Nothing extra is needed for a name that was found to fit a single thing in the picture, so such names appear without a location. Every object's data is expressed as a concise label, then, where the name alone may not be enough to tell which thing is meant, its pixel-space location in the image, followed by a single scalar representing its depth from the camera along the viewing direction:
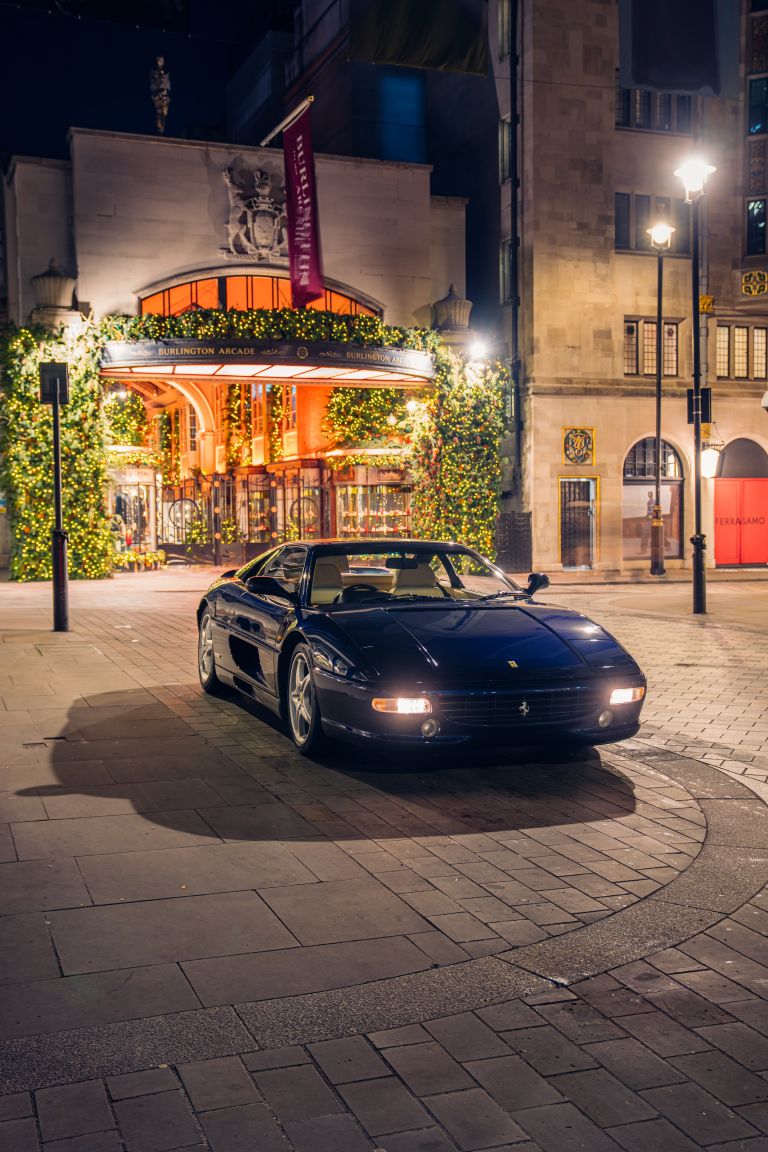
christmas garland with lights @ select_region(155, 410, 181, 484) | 44.66
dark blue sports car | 6.73
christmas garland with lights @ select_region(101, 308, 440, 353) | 25.09
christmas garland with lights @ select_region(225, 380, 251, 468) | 42.40
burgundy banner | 26.91
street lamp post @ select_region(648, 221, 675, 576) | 28.81
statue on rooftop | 32.44
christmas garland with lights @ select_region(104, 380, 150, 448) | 26.38
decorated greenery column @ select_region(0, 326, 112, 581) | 25.36
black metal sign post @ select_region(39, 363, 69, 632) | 15.09
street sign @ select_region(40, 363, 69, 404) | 15.11
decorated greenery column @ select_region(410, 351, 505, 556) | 29.69
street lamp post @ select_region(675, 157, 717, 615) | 17.30
